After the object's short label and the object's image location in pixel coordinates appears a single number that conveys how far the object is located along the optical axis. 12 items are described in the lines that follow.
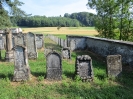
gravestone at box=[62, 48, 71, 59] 9.29
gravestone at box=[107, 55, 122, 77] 5.89
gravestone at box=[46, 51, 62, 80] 5.77
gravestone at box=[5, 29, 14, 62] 8.63
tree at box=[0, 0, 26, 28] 17.80
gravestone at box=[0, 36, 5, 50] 13.73
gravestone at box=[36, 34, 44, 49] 14.37
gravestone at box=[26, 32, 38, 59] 9.36
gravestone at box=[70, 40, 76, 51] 13.29
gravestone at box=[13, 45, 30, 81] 5.72
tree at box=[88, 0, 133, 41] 13.93
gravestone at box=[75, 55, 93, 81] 5.70
